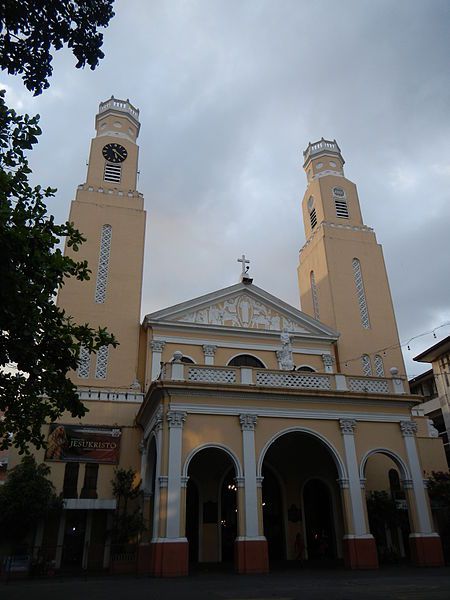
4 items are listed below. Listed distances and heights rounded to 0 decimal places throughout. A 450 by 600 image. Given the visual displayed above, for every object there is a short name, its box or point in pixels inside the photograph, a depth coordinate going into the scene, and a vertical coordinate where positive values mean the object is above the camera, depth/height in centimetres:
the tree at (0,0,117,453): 761 +459
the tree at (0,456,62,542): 1609 +168
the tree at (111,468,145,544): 1611 +149
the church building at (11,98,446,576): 1459 +410
